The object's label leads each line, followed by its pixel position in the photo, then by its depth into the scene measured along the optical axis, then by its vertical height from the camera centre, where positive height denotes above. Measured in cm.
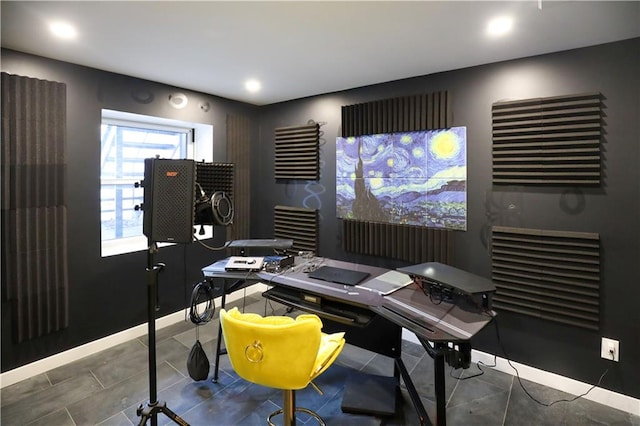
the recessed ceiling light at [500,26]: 189 +111
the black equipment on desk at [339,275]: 220 -46
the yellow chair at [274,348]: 136 -59
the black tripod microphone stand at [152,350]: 181 -79
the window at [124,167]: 308 +42
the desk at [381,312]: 154 -55
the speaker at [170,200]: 176 +5
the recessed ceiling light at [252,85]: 315 +124
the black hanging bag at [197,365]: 234 -111
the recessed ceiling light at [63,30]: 198 +113
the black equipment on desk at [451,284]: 170 -40
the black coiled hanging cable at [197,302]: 241 -70
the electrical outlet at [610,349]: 219 -94
